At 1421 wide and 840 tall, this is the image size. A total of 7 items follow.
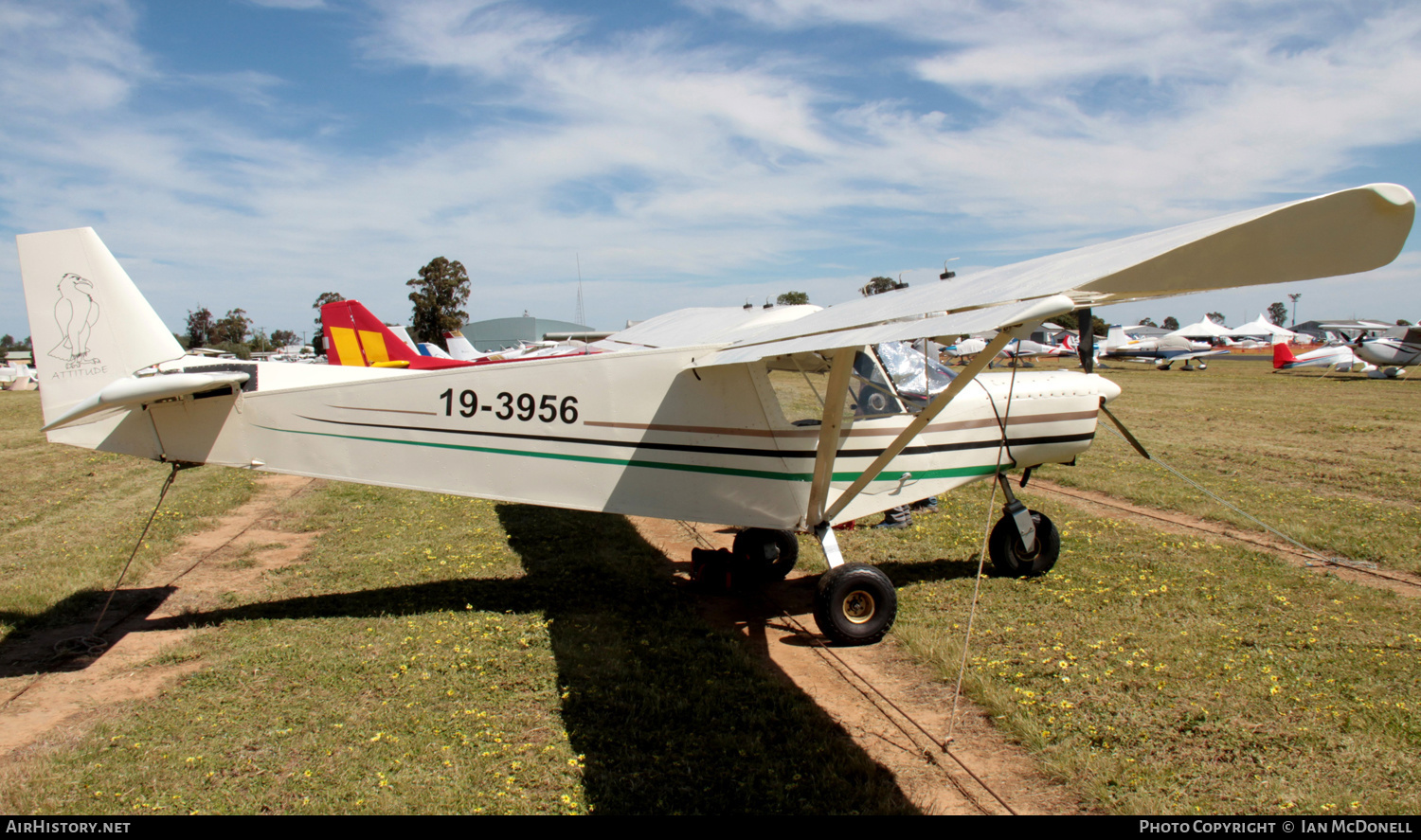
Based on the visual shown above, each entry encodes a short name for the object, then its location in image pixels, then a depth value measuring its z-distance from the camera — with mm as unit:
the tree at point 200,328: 97062
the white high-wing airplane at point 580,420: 5074
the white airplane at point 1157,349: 41875
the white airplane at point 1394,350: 29828
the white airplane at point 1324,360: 33156
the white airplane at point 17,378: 36875
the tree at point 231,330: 101750
